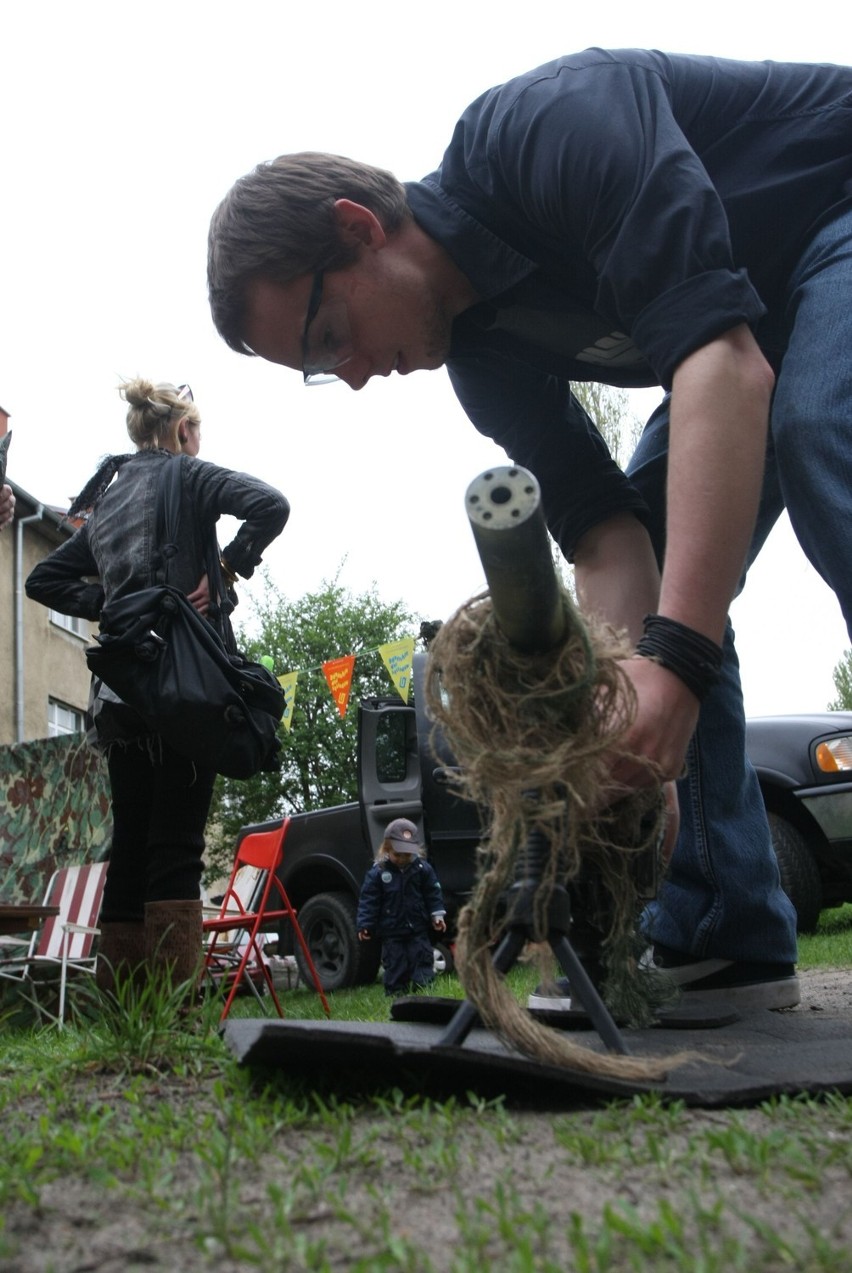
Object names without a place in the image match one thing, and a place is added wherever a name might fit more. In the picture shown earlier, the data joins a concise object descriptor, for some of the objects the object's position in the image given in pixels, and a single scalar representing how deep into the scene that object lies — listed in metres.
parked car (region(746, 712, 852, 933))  6.05
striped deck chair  7.28
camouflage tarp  8.63
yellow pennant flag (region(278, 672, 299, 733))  15.08
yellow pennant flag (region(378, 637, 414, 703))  14.72
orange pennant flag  15.70
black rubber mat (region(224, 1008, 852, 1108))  1.37
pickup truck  6.12
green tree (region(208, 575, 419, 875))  35.25
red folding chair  5.79
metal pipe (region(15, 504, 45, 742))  22.17
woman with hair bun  3.05
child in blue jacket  7.32
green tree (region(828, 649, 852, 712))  35.44
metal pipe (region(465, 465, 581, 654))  1.29
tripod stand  1.51
